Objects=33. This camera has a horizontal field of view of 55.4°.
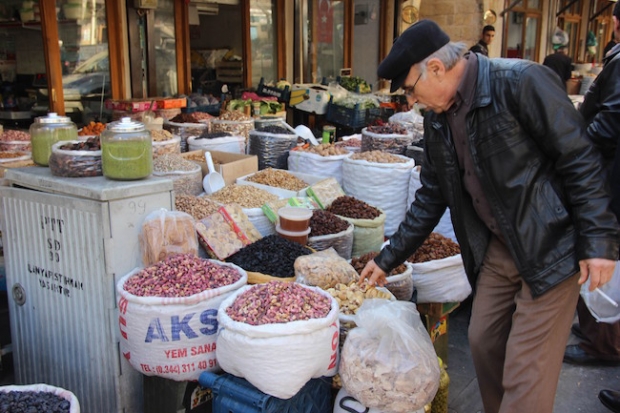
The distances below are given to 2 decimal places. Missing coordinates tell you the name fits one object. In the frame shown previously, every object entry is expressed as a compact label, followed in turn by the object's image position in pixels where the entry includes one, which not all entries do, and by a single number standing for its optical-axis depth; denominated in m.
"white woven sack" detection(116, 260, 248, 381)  2.43
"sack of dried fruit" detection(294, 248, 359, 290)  2.88
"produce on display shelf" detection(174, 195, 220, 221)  3.59
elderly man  2.00
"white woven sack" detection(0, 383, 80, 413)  2.21
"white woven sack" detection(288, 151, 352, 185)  4.91
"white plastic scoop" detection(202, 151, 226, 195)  4.32
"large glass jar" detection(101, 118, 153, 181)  2.68
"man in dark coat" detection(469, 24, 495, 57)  9.26
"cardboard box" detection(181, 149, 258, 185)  4.53
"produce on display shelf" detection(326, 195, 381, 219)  3.98
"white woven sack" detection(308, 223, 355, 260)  3.58
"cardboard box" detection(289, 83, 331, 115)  7.70
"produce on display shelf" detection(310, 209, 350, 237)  3.66
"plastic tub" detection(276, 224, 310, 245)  3.43
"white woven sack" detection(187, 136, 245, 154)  5.18
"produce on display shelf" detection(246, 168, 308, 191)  4.46
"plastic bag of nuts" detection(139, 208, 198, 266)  2.67
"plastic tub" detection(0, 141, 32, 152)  4.61
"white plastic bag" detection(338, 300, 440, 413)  2.27
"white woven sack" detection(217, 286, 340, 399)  2.23
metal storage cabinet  2.61
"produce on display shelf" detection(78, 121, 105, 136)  4.75
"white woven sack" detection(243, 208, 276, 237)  3.76
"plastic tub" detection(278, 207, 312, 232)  3.43
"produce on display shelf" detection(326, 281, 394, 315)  2.74
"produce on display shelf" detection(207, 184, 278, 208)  3.92
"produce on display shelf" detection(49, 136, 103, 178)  2.78
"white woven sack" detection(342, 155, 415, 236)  4.54
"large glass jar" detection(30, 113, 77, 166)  3.15
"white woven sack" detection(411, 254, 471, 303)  3.39
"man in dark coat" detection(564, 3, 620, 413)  3.04
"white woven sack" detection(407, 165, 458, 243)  4.47
